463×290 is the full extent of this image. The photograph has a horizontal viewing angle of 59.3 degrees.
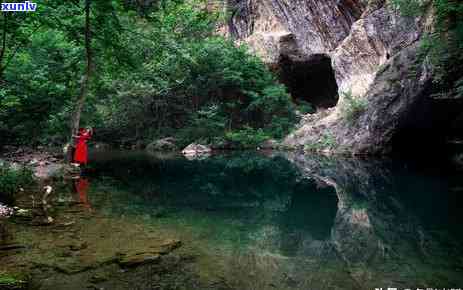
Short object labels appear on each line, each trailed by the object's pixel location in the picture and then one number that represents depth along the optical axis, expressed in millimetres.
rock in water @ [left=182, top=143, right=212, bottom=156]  24250
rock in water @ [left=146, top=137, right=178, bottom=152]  26436
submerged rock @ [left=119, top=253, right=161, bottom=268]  4660
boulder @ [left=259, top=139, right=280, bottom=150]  25234
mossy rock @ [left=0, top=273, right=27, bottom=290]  3680
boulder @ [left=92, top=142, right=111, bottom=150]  28625
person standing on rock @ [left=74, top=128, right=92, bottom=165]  12828
